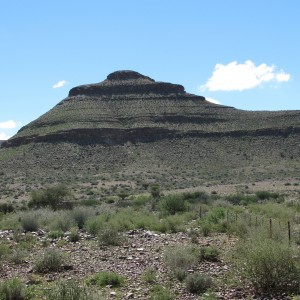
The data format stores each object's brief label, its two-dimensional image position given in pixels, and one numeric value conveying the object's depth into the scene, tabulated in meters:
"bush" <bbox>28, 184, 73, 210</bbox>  37.91
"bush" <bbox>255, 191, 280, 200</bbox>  42.58
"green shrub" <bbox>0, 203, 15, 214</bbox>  37.49
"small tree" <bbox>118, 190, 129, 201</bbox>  50.20
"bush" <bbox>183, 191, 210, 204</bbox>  38.29
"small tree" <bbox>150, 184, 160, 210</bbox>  35.25
